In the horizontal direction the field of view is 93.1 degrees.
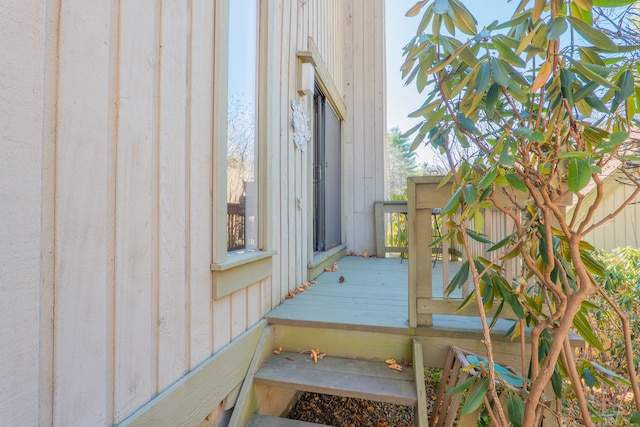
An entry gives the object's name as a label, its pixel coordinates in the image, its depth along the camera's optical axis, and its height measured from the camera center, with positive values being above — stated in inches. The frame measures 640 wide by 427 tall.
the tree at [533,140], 38.1 +11.2
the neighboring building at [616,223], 144.6 -2.3
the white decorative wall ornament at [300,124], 103.1 +33.6
